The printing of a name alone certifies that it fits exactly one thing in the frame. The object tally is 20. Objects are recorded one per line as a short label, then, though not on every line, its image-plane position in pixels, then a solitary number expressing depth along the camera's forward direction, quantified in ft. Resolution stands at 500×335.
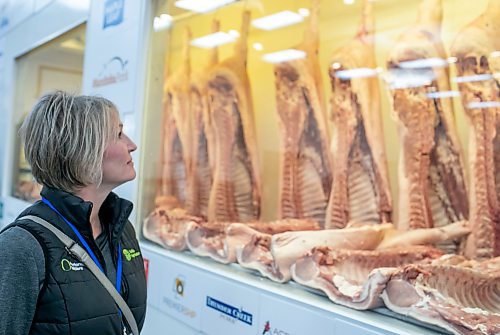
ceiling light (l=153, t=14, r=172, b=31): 11.05
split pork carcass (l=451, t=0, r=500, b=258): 6.15
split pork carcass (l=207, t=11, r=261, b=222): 9.85
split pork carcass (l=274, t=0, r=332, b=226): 8.47
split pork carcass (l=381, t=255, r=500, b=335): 5.36
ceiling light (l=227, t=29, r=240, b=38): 10.44
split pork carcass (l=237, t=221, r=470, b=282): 6.77
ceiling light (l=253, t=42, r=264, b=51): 10.41
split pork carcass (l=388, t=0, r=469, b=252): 6.76
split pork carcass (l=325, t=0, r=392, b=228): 7.48
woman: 4.46
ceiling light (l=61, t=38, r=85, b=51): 14.78
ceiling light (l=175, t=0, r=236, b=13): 10.66
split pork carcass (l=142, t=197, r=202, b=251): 10.14
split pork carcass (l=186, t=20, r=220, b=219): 10.47
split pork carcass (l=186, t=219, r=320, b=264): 8.64
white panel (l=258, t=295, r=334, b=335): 6.50
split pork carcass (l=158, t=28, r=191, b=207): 10.98
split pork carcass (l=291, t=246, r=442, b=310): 6.27
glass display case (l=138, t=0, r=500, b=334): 6.44
